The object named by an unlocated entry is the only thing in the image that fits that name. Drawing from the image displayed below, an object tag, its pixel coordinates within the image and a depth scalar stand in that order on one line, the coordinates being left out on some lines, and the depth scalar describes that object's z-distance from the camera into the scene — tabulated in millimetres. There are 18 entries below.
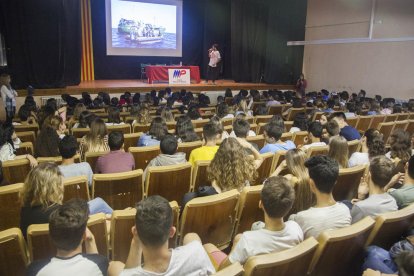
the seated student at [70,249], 1528
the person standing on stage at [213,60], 12406
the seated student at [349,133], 4746
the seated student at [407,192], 2475
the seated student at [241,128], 3891
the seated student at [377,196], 2299
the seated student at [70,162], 3027
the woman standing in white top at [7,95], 7301
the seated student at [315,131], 4172
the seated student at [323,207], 2119
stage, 9758
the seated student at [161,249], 1523
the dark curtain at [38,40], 9250
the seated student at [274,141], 3876
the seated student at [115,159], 3348
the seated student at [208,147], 3533
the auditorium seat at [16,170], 3188
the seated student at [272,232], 1790
